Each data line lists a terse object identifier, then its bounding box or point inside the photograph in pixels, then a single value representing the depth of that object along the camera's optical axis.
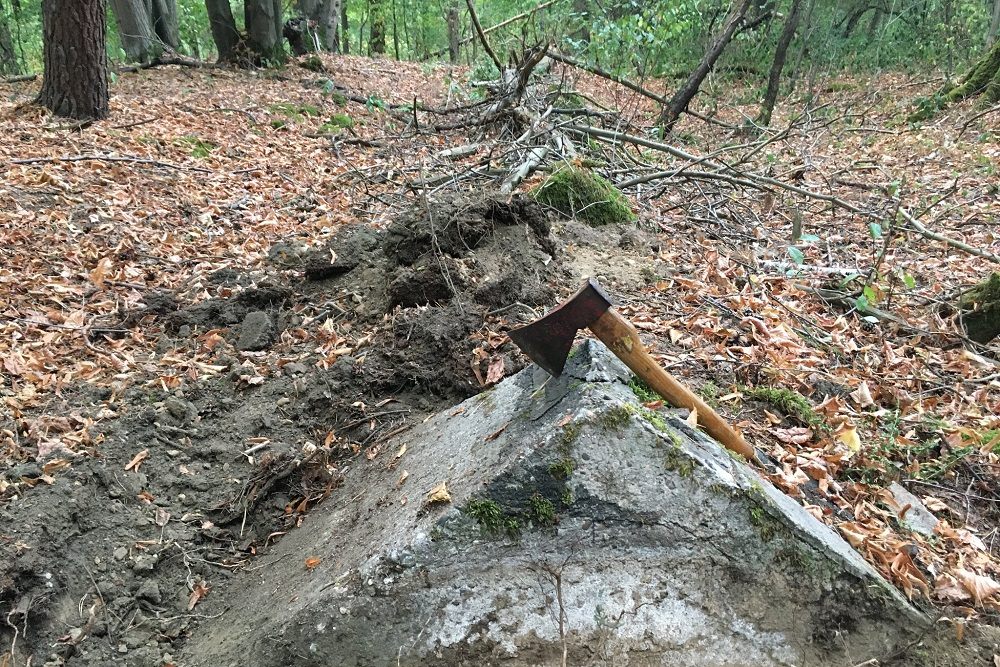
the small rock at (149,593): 2.46
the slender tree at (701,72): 8.49
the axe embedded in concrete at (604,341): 1.96
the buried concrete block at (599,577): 1.90
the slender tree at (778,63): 10.14
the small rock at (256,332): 3.83
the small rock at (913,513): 2.44
